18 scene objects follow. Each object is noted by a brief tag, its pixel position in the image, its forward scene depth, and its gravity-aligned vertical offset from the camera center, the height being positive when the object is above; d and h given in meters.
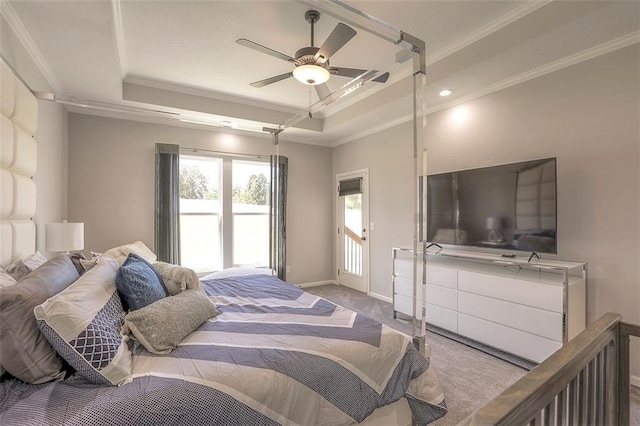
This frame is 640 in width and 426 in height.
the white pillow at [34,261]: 1.82 -0.32
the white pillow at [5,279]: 1.39 -0.32
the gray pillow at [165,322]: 1.46 -0.57
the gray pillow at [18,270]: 1.69 -0.34
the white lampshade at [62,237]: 2.51 -0.21
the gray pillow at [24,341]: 1.10 -0.48
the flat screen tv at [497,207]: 2.61 +0.05
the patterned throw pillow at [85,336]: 1.16 -0.50
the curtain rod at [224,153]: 4.37 +0.91
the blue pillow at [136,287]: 1.69 -0.43
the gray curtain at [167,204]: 4.11 +0.11
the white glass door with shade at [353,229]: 4.99 -0.31
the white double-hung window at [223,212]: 4.55 +0.00
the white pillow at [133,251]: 3.22 -0.44
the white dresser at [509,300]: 2.38 -0.79
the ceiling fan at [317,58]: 2.03 +1.14
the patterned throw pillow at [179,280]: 2.05 -0.47
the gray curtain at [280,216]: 3.88 -0.07
